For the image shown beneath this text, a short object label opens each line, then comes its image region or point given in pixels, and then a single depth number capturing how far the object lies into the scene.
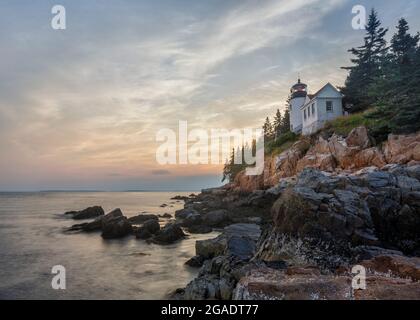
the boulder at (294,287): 6.26
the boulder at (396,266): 7.14
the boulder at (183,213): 38.02
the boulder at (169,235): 23.58
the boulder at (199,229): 27.34
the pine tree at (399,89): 25.30
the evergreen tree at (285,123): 61.72
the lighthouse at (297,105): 46.03
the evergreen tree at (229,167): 81.78
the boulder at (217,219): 28.83
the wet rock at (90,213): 46.22
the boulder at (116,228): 26.69
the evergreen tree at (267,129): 73.38
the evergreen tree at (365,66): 39.96
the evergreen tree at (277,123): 64.93
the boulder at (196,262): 17.08
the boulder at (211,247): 15.84
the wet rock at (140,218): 36.20
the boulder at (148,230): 25.48
